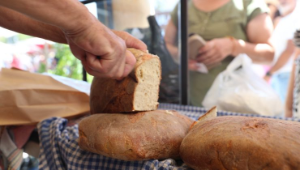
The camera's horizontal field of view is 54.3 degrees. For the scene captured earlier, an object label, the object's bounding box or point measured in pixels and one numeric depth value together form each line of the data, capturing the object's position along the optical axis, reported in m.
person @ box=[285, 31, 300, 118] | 1.23
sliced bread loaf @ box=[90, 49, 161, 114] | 0.83
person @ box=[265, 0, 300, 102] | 1.64
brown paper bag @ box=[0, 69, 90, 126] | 1.11
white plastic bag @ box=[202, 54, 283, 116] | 1.27
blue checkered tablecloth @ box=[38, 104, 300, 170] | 0.73
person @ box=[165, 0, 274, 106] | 1.61
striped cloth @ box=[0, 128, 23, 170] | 1.12
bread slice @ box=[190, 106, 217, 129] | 0.84
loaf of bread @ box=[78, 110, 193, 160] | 0.73
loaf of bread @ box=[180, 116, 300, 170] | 0.53
